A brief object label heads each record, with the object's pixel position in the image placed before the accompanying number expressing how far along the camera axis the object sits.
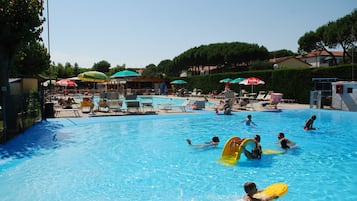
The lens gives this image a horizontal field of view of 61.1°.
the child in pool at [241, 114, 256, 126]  12.75
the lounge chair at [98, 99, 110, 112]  16.33
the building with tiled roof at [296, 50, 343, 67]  56.68
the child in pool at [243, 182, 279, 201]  4.34
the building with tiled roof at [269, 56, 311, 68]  50.96
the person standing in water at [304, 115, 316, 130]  11.92
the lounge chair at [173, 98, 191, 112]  17.69
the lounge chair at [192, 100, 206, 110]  18.56
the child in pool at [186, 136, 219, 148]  8.98
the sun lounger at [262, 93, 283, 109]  18.21
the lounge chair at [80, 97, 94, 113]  15.80
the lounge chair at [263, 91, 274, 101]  21.34
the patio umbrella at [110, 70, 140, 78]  17.57
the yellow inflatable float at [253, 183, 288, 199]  4.41
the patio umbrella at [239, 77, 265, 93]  20.94
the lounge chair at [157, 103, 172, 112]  17.86
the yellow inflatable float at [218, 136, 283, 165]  7.49
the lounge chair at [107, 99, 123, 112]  16.14
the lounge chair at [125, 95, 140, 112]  15.91
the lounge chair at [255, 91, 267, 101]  21.94
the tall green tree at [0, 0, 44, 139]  9.39
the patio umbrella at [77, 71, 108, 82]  16.81
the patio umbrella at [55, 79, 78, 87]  21.89
